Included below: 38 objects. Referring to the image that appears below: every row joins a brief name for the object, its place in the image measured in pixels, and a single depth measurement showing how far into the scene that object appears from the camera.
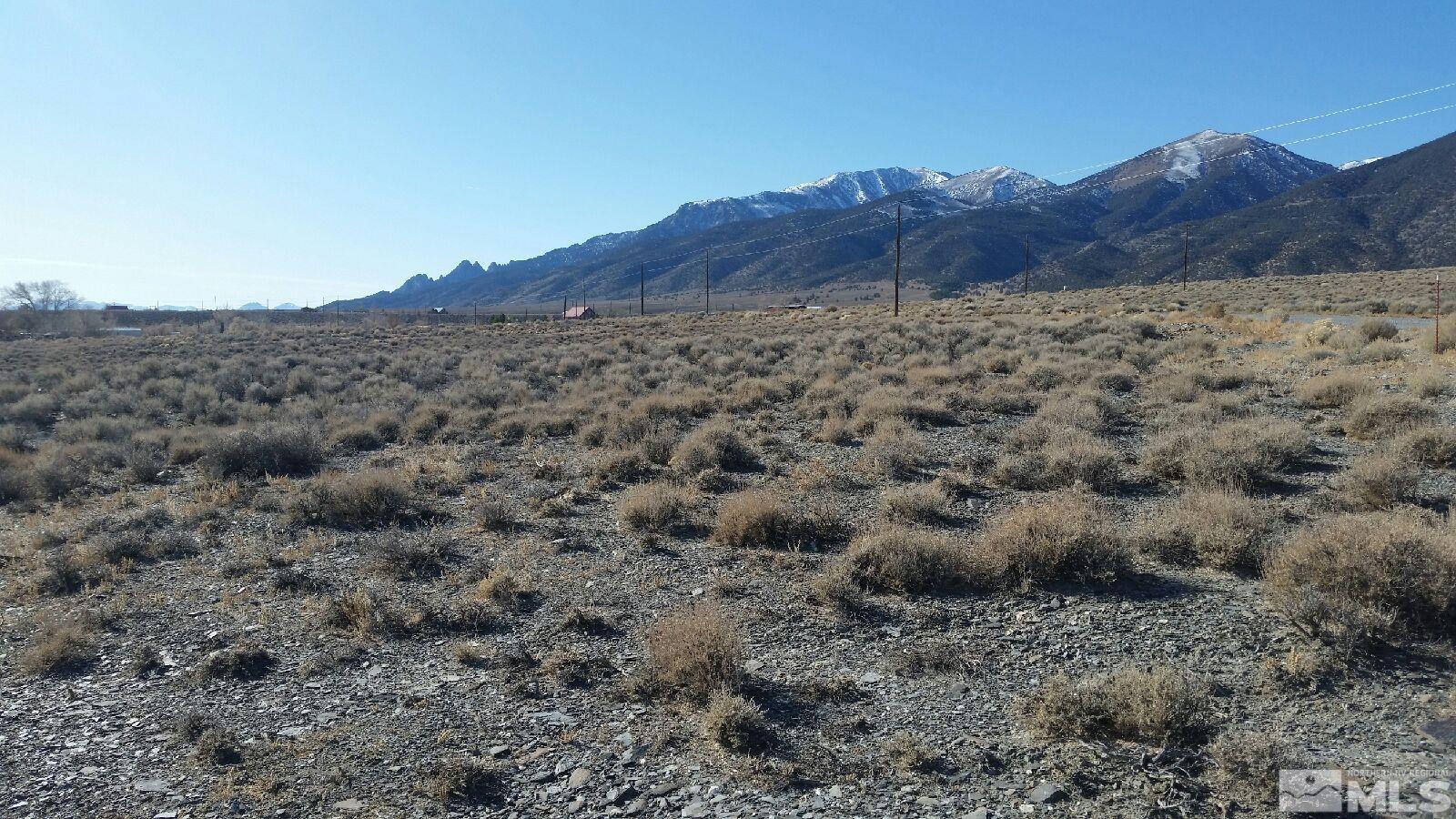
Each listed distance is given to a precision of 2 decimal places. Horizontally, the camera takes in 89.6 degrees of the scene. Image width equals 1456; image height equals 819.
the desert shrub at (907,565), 6.99
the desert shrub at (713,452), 12.06
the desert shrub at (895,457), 11.27
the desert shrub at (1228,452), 9.27
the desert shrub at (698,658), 5.38
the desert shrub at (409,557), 8.32
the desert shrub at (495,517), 9.78
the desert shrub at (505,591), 7.31
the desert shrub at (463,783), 4.42
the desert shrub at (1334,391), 13.74
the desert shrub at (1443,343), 18.42
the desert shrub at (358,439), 15.73
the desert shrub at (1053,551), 6.84
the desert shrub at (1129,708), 4.36
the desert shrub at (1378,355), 18.33
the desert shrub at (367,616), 6.85
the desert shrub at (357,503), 10.48
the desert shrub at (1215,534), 6.87
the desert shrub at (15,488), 12.51
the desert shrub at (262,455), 13.46
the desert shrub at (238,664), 6.20
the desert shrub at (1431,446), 9.52
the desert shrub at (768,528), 8.66
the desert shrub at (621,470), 11.89
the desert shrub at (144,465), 13.49
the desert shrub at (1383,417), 11.20
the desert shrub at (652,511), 9.48
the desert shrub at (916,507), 8.97
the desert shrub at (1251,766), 3.80
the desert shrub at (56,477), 12.65
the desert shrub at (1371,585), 5.19
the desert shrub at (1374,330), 21.78
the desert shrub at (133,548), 9.06
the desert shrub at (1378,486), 8.04
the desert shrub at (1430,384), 13.41
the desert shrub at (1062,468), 9.94
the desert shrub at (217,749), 4.95
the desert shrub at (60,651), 6.41
